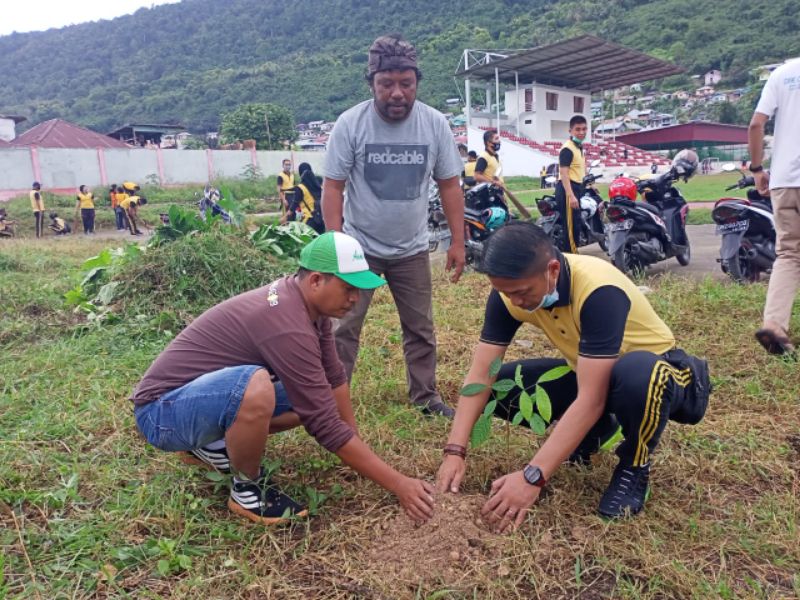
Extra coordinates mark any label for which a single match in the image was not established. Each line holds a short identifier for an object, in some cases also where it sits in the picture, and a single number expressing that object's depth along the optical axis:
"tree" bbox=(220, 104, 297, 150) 37.22
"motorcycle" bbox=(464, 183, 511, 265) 6.87
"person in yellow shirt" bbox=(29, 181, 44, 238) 14.98
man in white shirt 3.37
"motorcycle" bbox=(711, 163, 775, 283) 4.96
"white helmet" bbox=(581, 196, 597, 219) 6.85
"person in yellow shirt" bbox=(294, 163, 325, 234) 8.59
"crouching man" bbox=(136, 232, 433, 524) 1.93
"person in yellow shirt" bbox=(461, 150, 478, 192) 8.38
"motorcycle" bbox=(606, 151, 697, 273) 5.81
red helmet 5.92
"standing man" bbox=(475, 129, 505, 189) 7.99
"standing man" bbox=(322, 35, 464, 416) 2.84
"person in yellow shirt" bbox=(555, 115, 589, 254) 6.38
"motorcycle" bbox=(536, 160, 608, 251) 6.80
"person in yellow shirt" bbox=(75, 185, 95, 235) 15.41
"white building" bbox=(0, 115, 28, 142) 37.28
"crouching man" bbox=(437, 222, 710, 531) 1.91
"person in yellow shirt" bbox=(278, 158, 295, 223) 11.60
